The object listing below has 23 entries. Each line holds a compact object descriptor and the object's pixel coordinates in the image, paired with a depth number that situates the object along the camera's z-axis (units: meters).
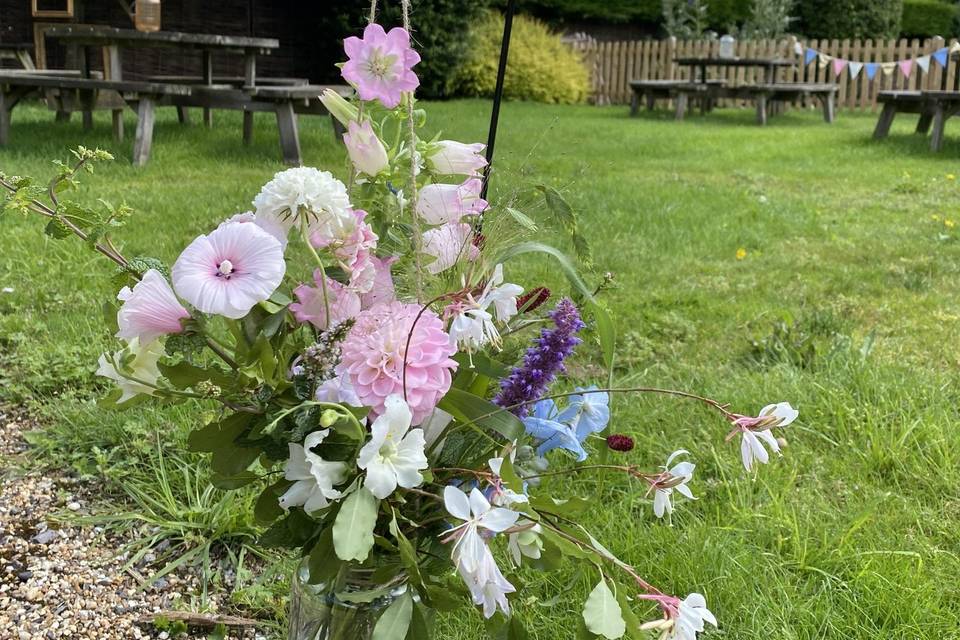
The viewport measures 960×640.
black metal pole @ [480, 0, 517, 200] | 1.10
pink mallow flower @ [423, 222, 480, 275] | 0.92
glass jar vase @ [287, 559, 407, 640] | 0.95
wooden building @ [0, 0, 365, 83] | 12.54
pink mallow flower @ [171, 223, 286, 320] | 0.74
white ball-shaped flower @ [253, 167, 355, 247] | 0.80
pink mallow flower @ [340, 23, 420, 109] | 0.81
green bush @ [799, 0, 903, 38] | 17.84
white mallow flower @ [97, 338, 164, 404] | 0.90
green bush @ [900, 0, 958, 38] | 19.89
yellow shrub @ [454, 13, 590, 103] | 14.80
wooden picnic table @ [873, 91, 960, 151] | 8.87
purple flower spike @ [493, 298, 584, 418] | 0.97
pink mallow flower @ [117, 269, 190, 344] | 0.80
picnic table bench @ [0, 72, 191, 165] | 6.18
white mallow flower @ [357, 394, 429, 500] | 0.76
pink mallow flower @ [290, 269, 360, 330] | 0.89
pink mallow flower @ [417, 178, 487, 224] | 0.91
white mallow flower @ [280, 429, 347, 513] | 0.79
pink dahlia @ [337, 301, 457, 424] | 0.79
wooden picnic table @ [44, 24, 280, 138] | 6.57
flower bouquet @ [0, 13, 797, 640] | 0.78
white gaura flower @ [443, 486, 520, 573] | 0.75
